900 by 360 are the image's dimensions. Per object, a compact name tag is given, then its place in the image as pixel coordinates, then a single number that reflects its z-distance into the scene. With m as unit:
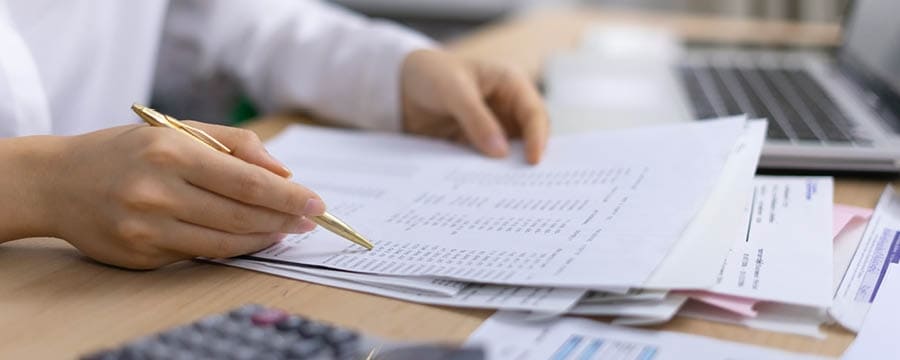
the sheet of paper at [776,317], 0.74
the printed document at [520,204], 0.78
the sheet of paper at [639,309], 0.74
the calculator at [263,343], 0.67
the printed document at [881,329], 0.73
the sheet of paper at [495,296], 0.75
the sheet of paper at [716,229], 0.76
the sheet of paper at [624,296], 0.75
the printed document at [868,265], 0.76
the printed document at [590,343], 0.72
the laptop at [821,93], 0.96
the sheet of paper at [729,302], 0.75
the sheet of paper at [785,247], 0.76
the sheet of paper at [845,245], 0.80
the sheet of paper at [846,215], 0.86
